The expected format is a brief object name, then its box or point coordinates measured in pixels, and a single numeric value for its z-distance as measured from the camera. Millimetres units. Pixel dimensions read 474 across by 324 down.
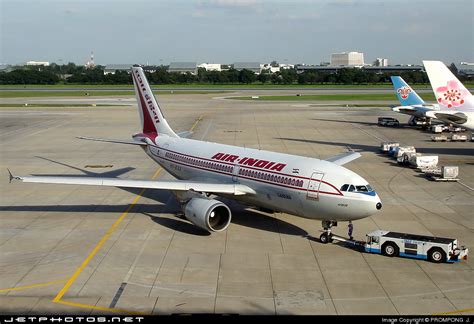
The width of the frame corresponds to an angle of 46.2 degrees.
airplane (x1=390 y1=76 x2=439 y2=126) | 85438
